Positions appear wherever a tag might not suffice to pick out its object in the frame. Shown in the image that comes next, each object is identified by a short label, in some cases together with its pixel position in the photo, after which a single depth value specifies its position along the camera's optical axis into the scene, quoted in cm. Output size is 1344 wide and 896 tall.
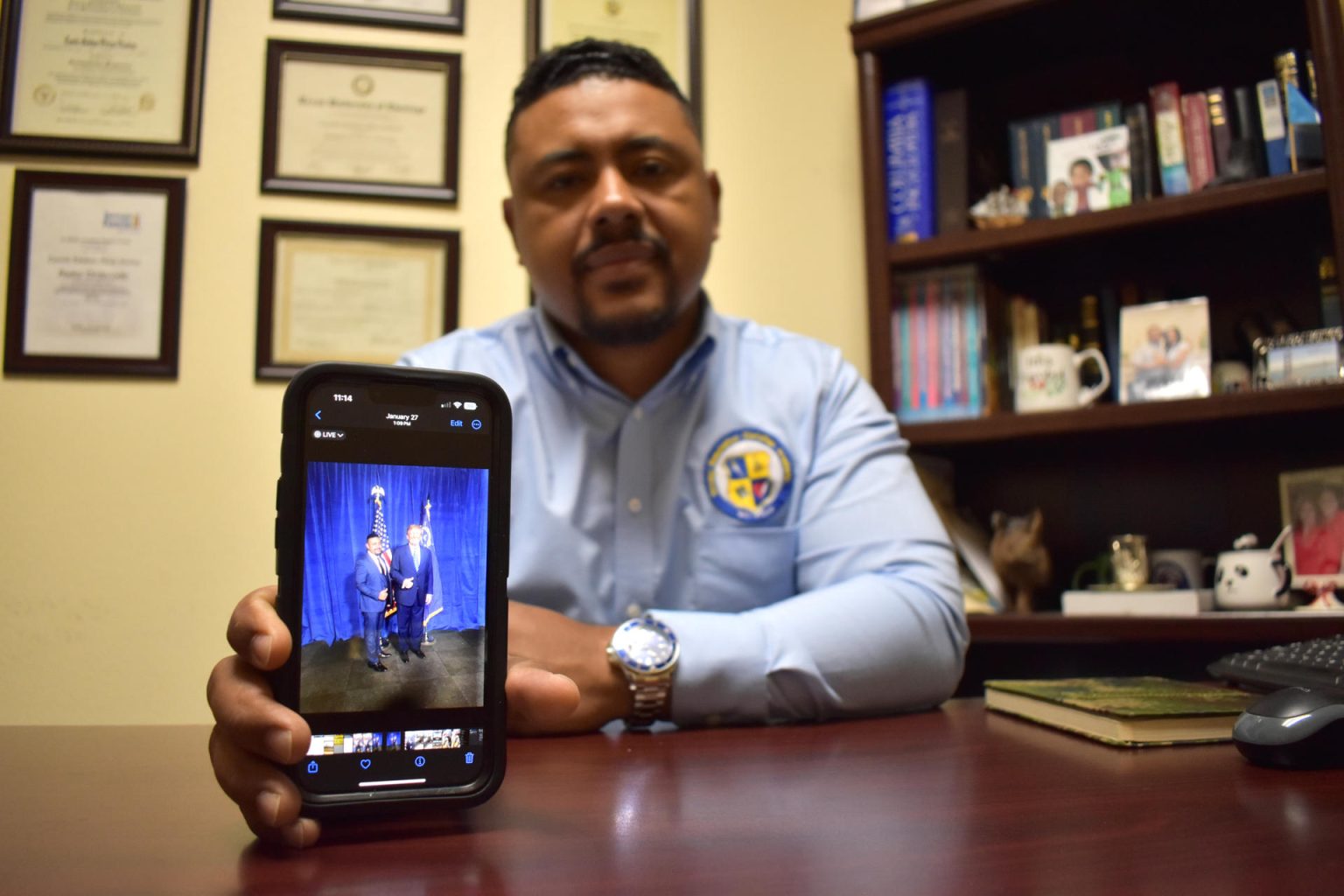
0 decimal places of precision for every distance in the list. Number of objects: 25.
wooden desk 33
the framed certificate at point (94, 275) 145
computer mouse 49
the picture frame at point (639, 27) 164
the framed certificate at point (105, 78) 149
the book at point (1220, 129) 139
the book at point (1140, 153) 144
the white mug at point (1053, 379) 144
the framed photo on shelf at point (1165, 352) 138
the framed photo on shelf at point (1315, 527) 127
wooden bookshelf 139
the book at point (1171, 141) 142
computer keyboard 60
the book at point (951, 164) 154
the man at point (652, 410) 109
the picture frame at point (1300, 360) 127
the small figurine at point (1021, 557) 145
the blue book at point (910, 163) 156
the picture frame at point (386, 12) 156
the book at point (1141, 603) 130
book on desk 58
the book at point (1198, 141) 140
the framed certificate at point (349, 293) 151
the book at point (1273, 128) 134
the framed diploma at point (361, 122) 155
